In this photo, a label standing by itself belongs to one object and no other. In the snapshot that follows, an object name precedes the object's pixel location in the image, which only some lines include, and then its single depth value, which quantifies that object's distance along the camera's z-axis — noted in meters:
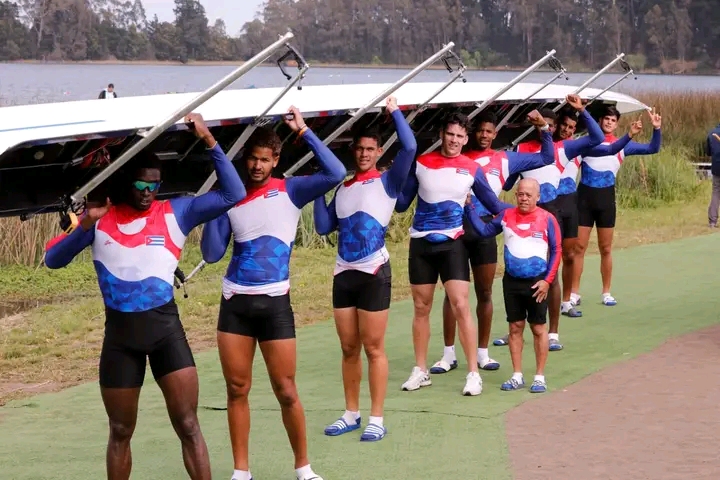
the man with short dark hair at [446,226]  8.63
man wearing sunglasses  6.07
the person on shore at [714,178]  18.38
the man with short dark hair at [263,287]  6.71
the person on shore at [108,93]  27.34
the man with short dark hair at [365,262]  7.66
